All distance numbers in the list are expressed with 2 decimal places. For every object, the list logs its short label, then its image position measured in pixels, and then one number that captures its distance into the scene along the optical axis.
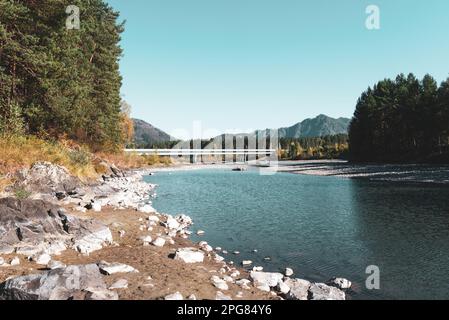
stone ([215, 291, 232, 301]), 9.32
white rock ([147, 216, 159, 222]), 19.66
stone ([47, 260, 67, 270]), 10.45
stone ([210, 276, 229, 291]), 10.33
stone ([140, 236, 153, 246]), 14.82
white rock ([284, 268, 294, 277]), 12.74
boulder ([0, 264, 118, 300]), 8.02
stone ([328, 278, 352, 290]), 11.61
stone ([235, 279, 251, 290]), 10.76
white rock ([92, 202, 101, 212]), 19.45
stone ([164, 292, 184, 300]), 8.70
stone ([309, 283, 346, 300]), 10.16
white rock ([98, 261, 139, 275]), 10.23
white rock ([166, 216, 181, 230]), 19.30
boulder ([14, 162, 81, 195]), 19.22
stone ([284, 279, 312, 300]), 10.28
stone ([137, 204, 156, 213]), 22.10
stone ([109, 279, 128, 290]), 9.27
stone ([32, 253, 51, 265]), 10.83
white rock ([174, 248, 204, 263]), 12.91
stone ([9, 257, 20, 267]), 10.41
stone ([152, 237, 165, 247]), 14.83
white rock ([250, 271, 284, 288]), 11.10
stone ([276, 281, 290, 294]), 10.68
